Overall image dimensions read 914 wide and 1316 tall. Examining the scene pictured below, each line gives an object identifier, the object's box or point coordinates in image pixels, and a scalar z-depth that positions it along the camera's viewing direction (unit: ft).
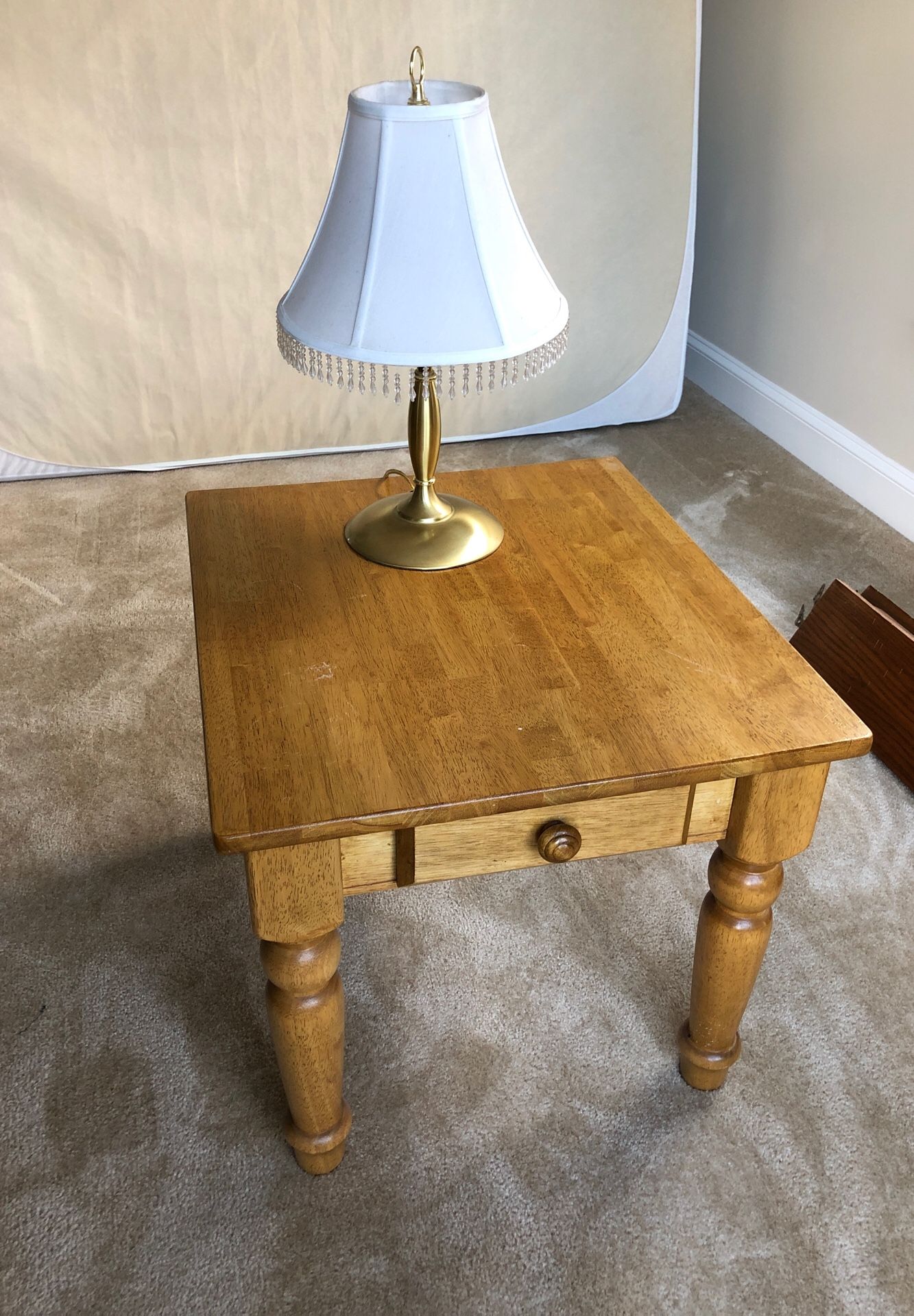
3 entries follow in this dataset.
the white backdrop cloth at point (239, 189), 7.27
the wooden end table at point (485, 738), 3.03
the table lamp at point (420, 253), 3.15
